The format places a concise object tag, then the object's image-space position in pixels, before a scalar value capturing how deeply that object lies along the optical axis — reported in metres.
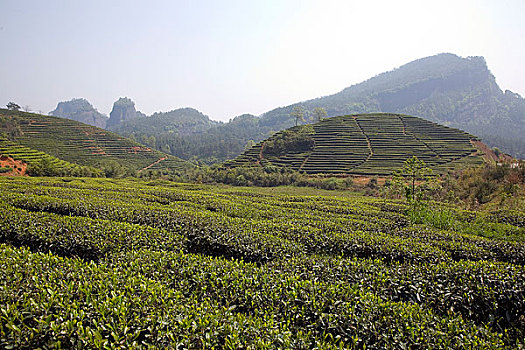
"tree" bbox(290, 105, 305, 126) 102.97
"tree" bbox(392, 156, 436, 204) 15.36
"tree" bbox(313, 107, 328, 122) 105.44
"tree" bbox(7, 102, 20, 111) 112.06
